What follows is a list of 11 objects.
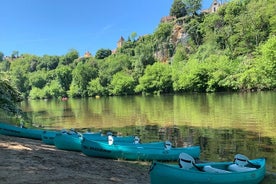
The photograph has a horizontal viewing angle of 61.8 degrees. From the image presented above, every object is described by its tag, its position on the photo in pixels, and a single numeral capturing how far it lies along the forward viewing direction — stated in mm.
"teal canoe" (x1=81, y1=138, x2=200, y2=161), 11213
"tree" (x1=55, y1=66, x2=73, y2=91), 120665
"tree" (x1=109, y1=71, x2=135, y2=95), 90592
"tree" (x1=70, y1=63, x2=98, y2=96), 107330
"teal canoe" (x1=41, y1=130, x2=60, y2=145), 14897
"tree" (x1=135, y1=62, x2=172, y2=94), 79449
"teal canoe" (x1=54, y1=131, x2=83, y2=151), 12717
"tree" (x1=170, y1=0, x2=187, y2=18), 128405
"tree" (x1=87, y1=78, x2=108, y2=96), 99124
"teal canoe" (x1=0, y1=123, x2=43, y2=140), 16587
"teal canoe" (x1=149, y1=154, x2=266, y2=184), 6807
